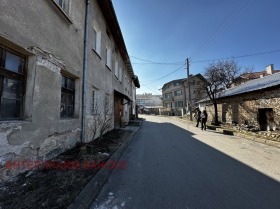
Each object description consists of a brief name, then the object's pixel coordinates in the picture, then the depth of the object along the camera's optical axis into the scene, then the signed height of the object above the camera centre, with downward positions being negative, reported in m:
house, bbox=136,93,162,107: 89.82 +8.85
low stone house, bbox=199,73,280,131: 9.73 +0.55
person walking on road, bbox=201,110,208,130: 12.97 -0.41
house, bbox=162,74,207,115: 43.51 +6.34
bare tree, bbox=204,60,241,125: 15.62 +3.96
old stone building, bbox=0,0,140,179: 2.86 +1.05
